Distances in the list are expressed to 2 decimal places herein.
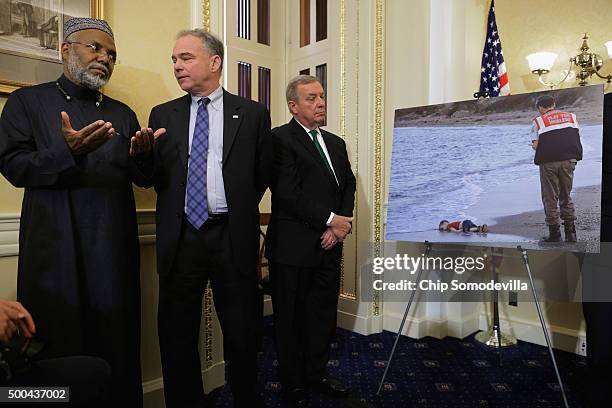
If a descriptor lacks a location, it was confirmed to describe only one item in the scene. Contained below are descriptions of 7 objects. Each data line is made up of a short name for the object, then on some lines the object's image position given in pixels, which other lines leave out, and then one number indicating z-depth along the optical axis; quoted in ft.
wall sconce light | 9.71
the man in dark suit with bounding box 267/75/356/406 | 7.55
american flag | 10.27
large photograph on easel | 6.56
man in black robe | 5.11
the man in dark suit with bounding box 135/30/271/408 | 6.09
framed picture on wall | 5.64
